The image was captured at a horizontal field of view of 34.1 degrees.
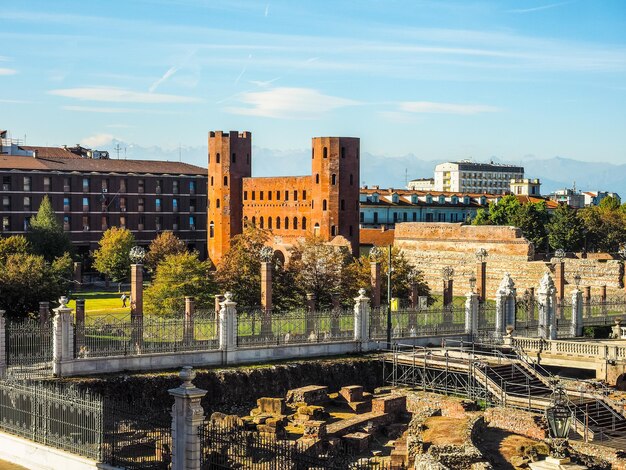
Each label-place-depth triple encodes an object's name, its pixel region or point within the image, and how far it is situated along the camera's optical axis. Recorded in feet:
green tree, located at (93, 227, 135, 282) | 282.36
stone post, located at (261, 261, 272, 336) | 140.46
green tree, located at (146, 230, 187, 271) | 258.57
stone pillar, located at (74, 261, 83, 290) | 263.08
